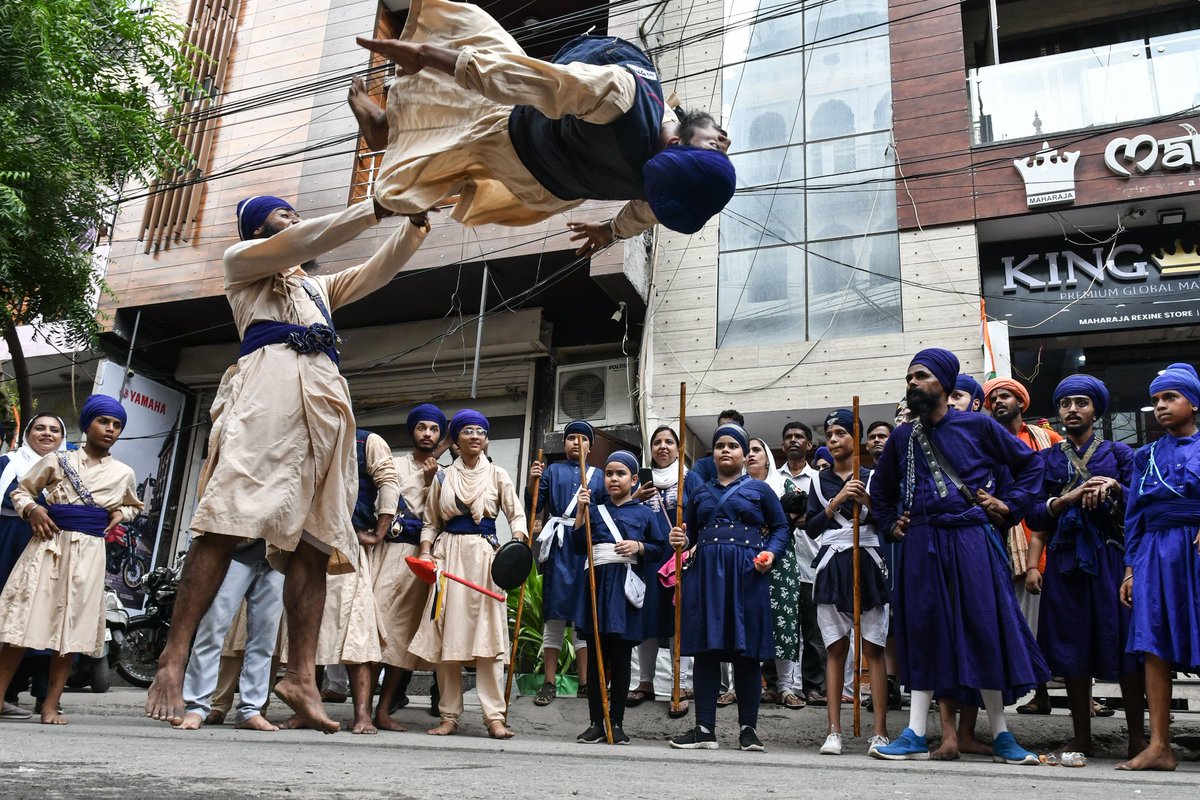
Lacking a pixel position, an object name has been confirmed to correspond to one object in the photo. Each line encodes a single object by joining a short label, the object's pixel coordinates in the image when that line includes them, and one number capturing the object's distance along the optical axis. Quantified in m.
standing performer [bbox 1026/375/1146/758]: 4.45
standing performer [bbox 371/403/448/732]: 5.53
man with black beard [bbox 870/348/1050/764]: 4.14
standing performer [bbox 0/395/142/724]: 4.60
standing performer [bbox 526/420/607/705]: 6.36
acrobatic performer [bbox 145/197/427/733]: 3.42
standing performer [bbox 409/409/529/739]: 5.31
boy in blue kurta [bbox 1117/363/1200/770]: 4.00
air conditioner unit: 11.05
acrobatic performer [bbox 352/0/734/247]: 2.94
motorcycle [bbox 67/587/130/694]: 7.26
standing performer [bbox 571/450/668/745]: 5.21
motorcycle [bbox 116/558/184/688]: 8.32
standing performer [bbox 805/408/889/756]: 4.79
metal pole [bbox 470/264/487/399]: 9.92
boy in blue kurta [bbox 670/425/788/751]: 4.80
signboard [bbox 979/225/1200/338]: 9.75
